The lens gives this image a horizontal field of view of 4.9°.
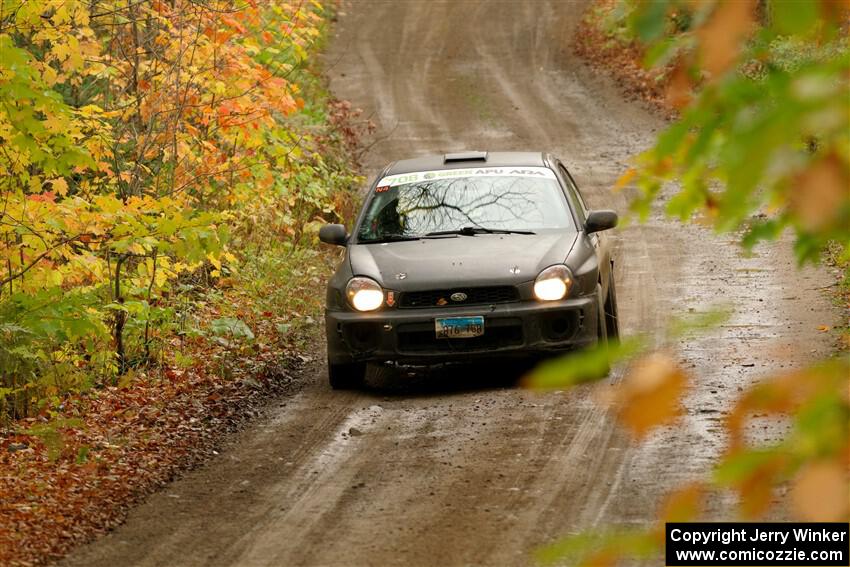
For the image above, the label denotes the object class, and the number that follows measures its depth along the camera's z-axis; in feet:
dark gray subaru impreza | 198.95
